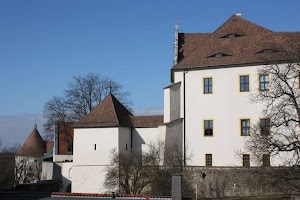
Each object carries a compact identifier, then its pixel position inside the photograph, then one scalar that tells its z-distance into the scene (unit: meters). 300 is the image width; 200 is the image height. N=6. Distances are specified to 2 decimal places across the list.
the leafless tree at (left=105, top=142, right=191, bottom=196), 36.31
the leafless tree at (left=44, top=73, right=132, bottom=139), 58.52
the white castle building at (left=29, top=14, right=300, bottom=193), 37.38
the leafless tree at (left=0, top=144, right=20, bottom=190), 58.72
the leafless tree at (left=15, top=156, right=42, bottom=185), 64.54
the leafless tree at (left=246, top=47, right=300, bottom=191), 32.84
